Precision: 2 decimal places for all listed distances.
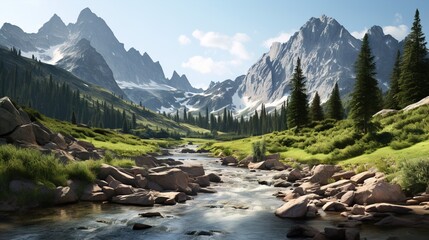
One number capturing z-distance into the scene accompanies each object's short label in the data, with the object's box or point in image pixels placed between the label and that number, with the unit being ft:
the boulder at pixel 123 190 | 79.00
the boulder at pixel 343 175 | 97.50
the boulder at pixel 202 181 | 103.65
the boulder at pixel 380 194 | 68.23
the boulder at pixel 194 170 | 113.91
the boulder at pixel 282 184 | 103.68
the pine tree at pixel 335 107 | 308.40
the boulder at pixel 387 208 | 62.03
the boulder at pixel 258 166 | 153.79
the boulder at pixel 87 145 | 156.43
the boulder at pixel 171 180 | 89.71
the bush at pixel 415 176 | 71.10
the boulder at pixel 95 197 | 75.72
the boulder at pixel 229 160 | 186.98
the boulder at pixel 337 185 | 83.97
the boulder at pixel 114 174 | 86.66
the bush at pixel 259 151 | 171.42
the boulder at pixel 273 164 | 151.02
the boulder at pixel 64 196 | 70.79
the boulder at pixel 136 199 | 74.08
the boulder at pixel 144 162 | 127.13
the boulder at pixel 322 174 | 96.78
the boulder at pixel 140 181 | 86.69
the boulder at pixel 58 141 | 117.00
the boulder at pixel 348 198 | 70.55
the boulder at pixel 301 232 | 51.22
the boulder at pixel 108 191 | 77.41
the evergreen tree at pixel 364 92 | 154.92
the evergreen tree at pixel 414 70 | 211.61
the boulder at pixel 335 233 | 48.03
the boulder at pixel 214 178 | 115.14
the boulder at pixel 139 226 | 55.98
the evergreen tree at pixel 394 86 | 267.31
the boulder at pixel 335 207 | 68.49
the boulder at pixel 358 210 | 62.31
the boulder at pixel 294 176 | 113.09
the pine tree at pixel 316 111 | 311.06
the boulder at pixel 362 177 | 88.46
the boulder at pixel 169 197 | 76.79
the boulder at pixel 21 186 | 67.77
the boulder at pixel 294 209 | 64.44
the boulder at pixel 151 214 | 64.13
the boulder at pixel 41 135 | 108.37
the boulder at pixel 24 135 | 95.45
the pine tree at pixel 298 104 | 261.85
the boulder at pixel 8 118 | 95.61
